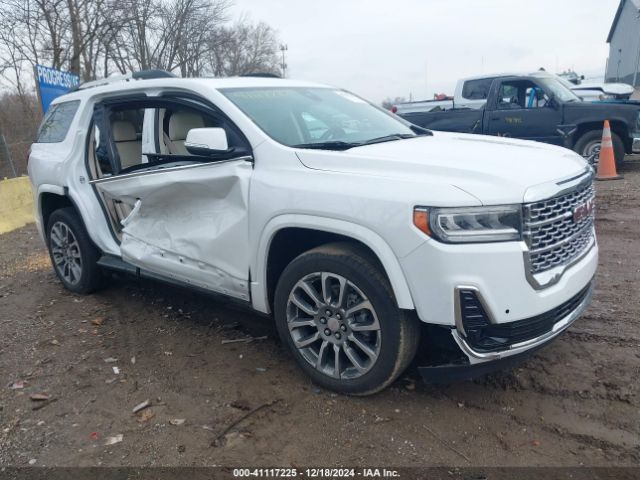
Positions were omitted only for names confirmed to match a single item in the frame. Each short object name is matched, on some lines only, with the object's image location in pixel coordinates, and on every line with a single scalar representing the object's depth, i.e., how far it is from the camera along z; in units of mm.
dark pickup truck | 10188
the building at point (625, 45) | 38062
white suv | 2662
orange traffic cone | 9867
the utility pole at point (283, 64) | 57500
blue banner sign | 12703
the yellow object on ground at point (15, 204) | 9266
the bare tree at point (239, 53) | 35662
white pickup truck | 11992
